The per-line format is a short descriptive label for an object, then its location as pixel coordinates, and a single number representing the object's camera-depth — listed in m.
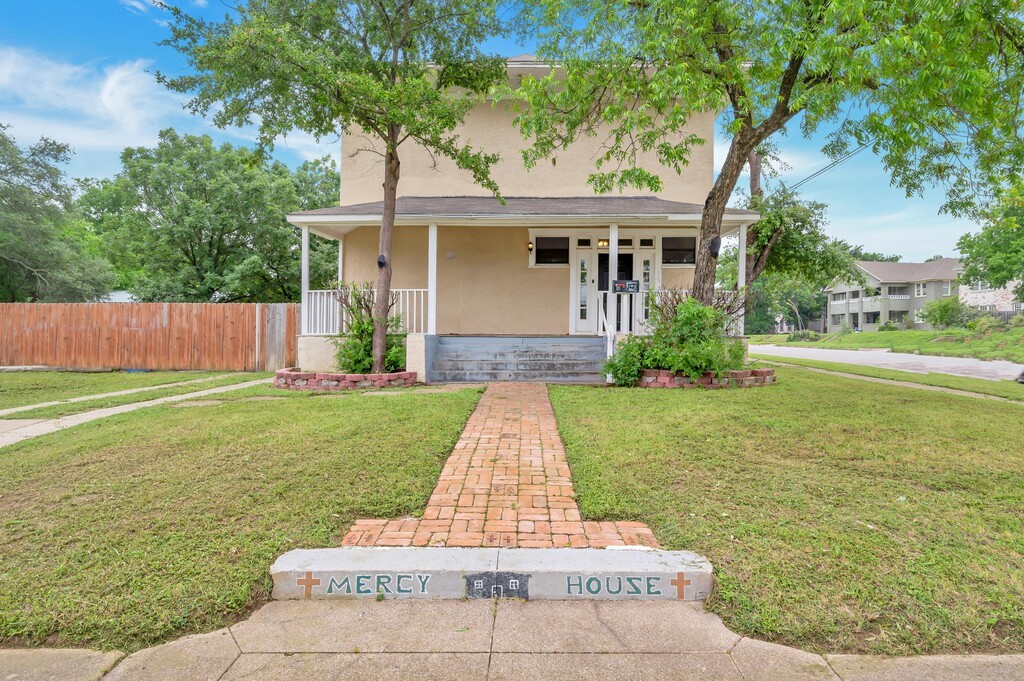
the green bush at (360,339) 8.98
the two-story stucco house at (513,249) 9.89
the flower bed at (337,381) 8.42
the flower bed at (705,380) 7.98
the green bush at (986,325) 26.11
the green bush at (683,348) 7.90
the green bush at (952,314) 32.38
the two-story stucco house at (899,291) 44.84
